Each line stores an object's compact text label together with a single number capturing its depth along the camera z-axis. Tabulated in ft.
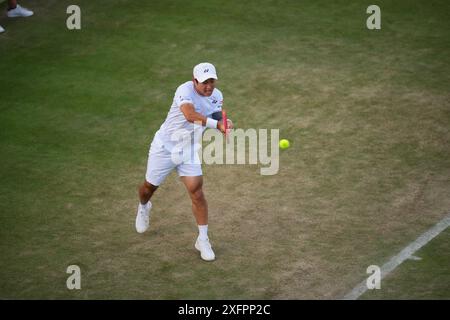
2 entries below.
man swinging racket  65.31
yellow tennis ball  72.02
